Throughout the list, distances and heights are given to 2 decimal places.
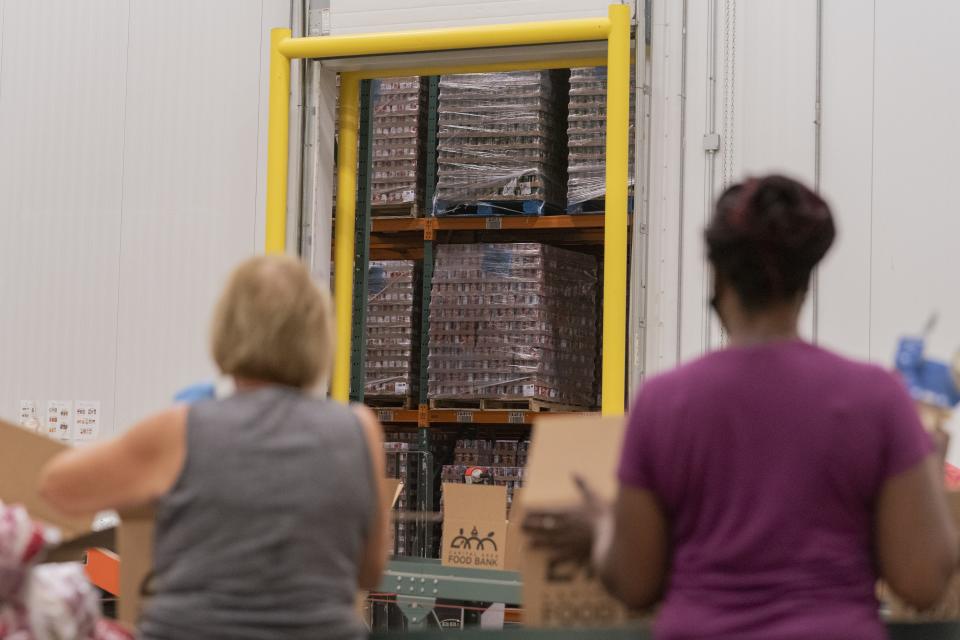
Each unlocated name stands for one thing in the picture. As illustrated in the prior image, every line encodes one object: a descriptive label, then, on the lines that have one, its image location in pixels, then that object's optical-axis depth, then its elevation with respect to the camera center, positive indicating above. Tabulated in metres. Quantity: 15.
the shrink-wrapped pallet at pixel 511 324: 13.23 +0.30
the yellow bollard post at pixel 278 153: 10.39 +0.97
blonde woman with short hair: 3.42 -0.18
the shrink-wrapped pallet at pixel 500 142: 13.49 +1.36
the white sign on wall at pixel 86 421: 10.78 -0.26
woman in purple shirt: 3.23 -0.15
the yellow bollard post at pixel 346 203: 10.81 +0.79
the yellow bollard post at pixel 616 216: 9.48 +0.66
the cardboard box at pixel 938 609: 4.30 -0.42
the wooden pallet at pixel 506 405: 13.31 -0.17
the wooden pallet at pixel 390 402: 14.25 -0.18
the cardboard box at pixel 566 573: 3.99 -0.34
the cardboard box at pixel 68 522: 4.39 -0.31
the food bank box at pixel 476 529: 9.30 -0.61
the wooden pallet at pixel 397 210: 14.19 +1.00
